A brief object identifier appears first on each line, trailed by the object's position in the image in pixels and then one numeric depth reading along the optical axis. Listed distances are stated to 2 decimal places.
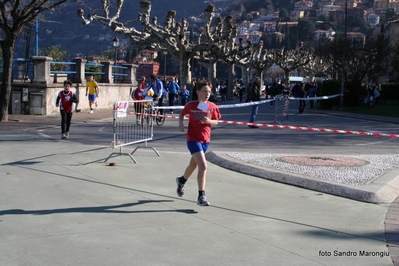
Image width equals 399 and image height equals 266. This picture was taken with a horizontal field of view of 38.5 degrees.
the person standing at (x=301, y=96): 31.67
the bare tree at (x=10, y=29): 19.36
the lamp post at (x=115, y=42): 39.80
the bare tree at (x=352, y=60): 36.44
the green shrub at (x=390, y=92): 44.47
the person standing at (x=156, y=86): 20.97
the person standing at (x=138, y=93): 20.55
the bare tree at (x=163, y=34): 38.38
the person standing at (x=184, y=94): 28.25
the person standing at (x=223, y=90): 47.70
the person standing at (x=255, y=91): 21.36
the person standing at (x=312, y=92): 37.04
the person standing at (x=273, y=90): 45.72
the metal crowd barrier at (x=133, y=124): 11.94
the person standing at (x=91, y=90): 25.62
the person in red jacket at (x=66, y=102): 14.68
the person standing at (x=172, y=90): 25.54
